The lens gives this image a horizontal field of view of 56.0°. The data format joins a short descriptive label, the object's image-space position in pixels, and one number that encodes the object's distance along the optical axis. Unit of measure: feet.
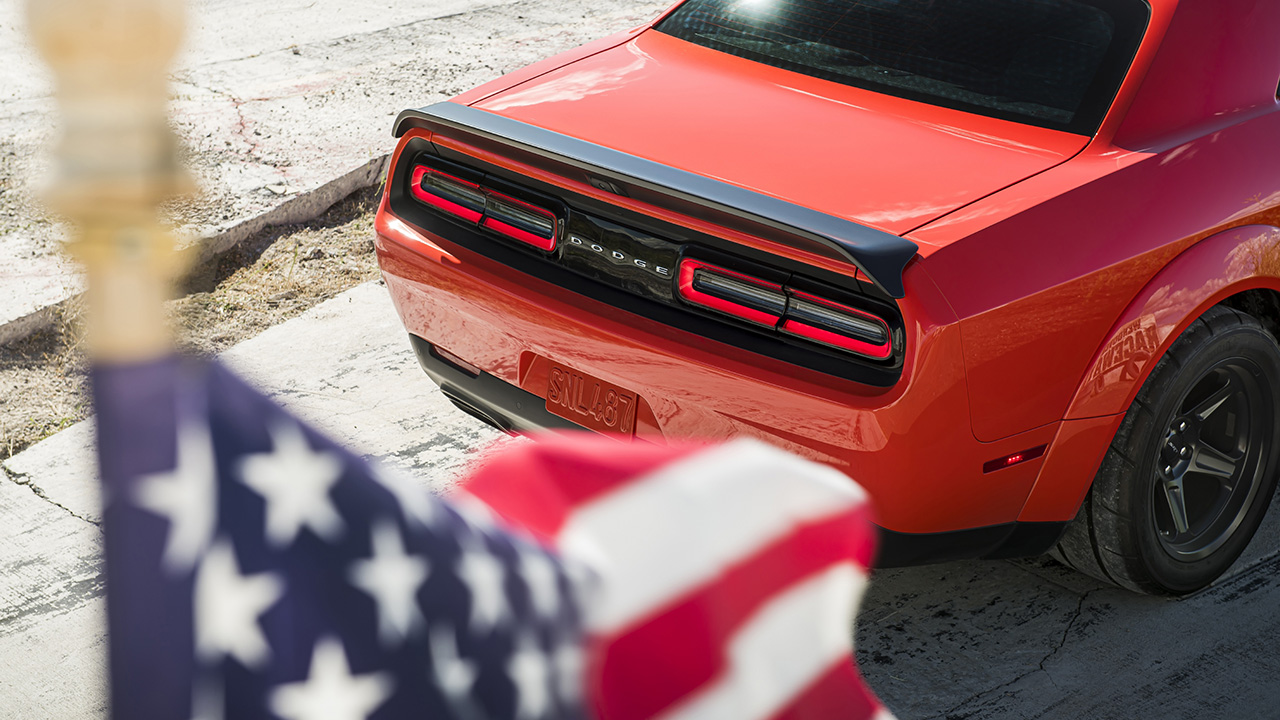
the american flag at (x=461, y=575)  3.02
